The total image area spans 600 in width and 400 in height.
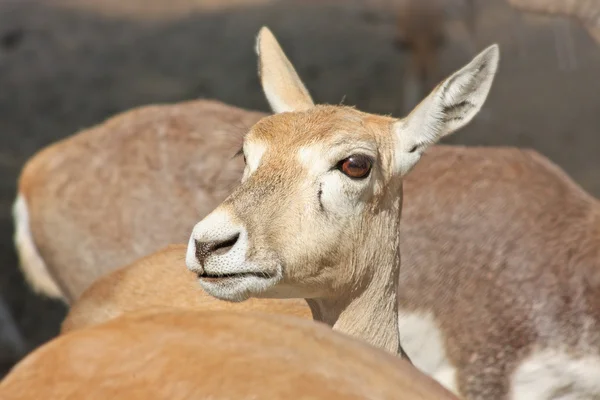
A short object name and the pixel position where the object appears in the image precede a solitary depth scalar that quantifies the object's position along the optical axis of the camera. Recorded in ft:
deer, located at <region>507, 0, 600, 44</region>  31.78
